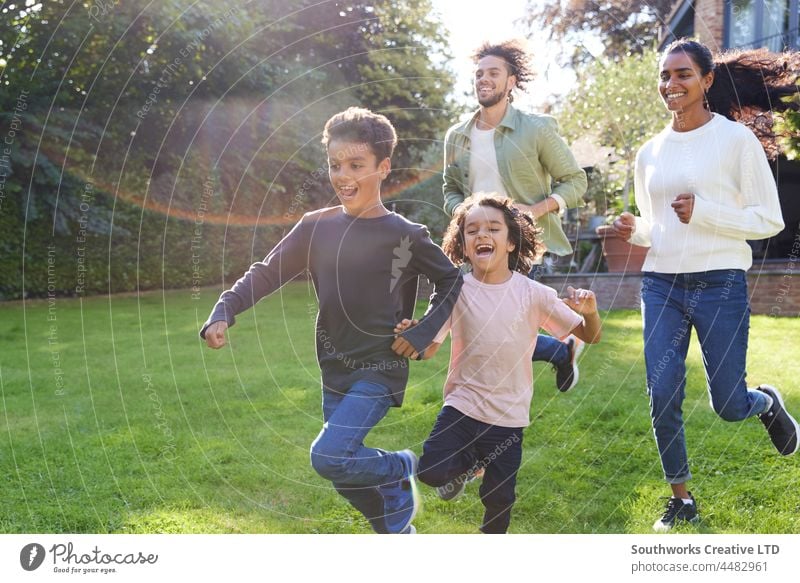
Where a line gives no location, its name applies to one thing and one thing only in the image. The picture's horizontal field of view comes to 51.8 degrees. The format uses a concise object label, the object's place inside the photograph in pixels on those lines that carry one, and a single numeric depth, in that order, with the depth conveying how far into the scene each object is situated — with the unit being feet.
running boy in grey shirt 11.98
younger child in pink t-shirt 12.42
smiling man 14.85
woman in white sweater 12.80
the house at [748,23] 38.06
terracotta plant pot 31.46
